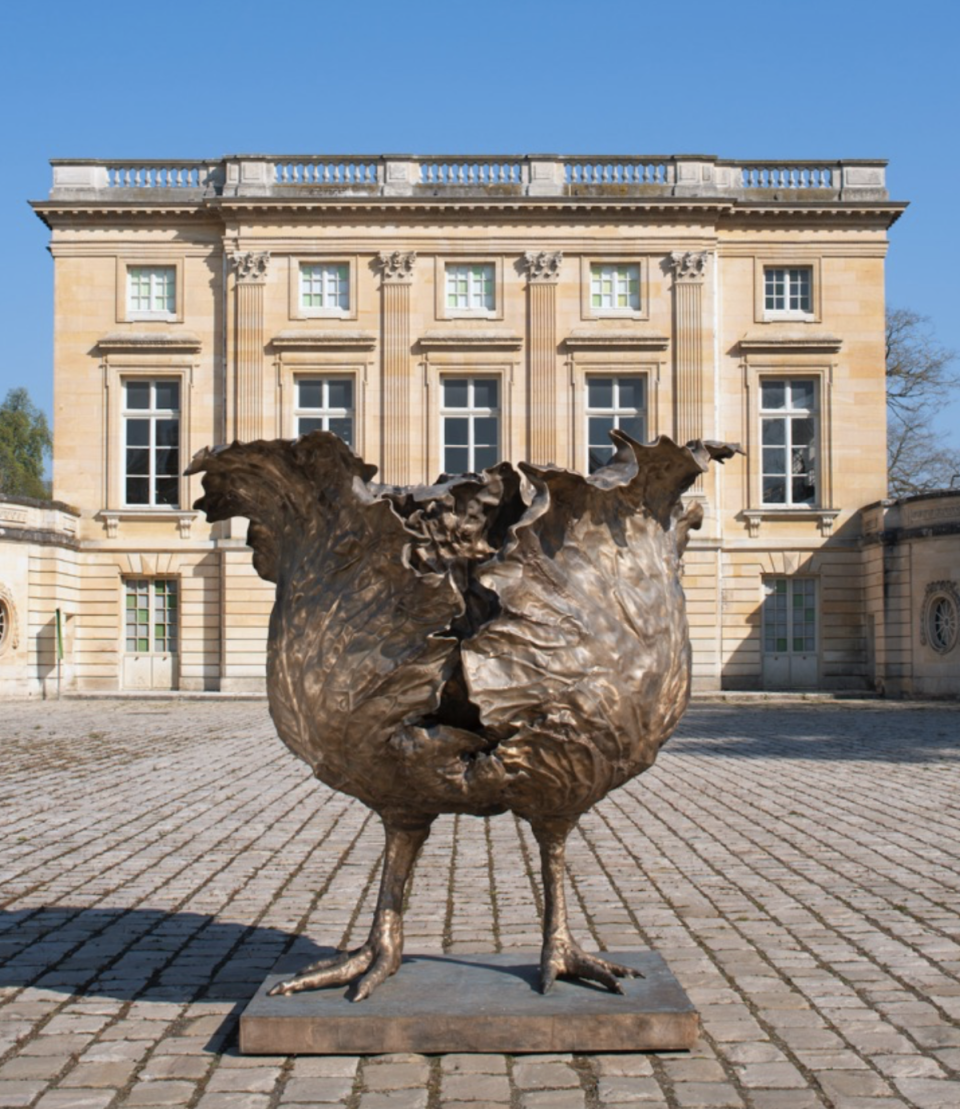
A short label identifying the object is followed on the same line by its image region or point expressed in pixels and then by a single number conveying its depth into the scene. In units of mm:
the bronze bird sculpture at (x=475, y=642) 4090
